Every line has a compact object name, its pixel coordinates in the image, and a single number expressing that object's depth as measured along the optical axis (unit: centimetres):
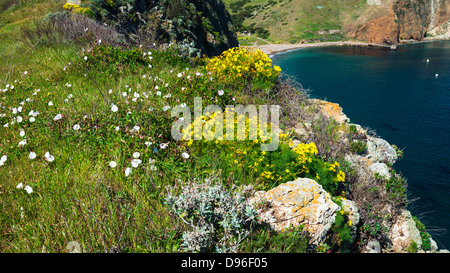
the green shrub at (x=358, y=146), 761
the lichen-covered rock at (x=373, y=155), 829
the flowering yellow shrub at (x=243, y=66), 682
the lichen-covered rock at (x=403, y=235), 625
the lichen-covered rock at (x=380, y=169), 767
